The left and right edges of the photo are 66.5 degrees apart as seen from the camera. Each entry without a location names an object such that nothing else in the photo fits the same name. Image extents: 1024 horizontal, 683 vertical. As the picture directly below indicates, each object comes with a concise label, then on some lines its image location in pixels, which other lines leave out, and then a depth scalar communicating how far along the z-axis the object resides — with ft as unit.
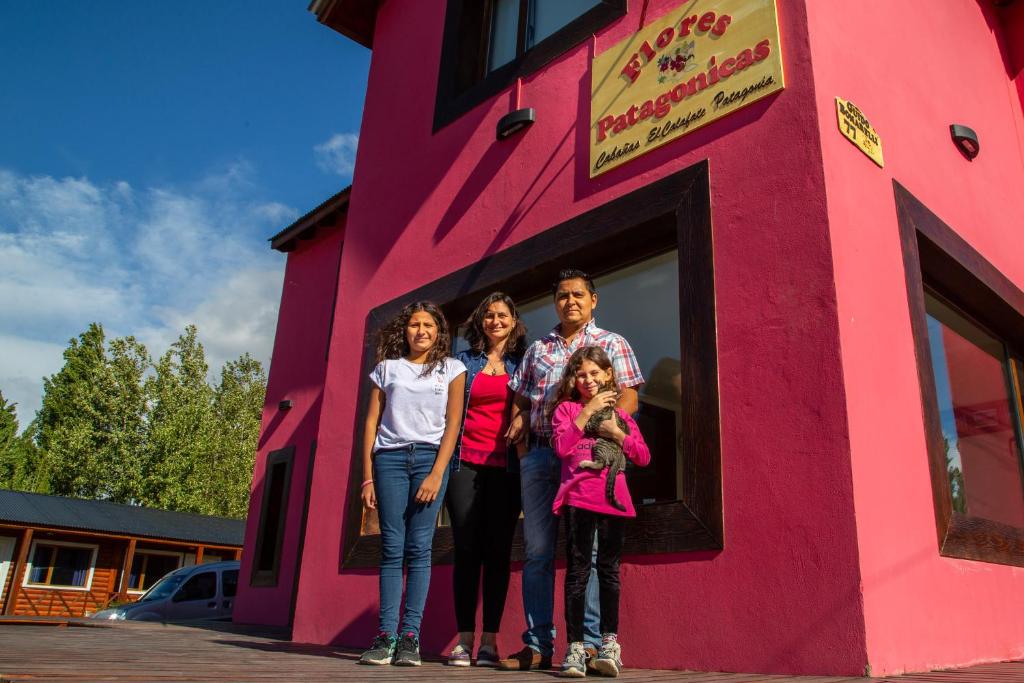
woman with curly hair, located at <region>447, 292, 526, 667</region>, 12.17
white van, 43.29
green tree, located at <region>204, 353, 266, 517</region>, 116.16
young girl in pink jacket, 10.10
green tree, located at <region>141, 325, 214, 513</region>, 103.50
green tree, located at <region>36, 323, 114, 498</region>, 100.48
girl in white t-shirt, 11.77
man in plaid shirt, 10.89
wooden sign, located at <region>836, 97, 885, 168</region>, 12.78
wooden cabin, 74.49
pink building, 10.76
